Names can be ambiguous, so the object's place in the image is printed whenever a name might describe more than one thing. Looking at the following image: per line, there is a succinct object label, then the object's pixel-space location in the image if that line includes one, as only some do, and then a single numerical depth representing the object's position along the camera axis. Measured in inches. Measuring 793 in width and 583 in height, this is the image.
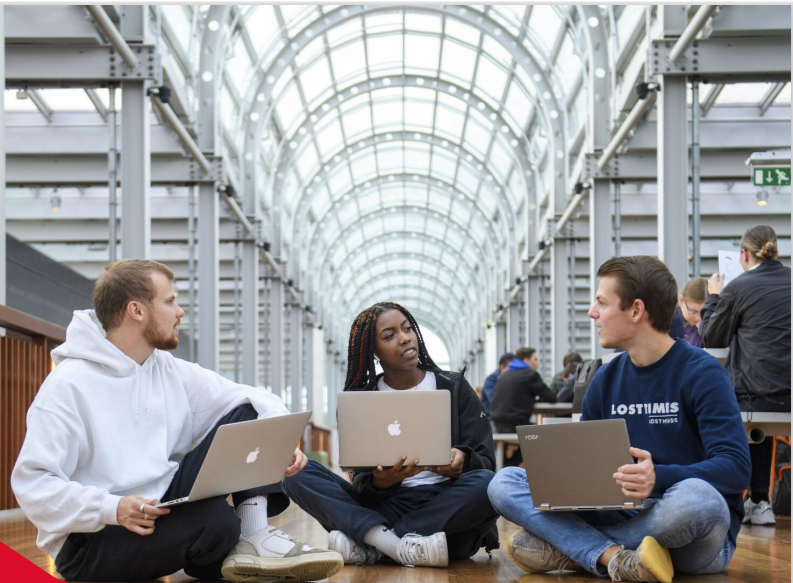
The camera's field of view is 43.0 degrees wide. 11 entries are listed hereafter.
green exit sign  324.8
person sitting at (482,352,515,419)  545.1
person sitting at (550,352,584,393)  467.5
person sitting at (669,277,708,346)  263.0
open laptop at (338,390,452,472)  144.0
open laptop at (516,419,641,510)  117.2
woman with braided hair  147.6
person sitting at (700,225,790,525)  224.1
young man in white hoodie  110.0
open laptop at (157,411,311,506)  113.1
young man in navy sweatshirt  117.3
